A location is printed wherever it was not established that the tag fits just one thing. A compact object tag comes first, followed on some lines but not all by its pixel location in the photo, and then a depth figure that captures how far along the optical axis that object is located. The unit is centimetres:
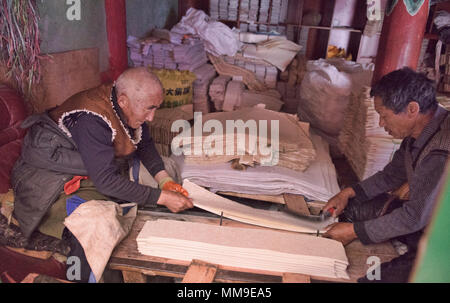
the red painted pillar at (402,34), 285
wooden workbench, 137
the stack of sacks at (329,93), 371
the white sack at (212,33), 554
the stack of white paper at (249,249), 141
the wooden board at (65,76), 261
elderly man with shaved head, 173
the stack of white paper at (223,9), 671
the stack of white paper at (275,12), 672
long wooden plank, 217
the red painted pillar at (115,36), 365
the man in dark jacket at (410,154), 149
